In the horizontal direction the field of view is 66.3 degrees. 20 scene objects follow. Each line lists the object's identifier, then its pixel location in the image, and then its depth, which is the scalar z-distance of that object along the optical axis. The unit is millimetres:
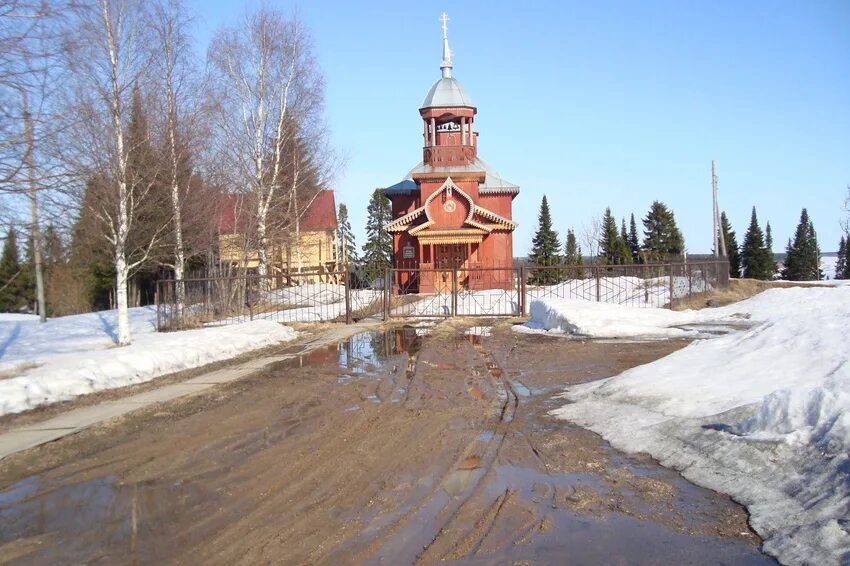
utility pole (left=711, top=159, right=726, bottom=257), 45231
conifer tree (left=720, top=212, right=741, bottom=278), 66938
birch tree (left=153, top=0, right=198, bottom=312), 19406
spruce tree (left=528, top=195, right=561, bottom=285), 60938
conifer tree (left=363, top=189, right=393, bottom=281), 61438
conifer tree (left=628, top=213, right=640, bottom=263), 68125
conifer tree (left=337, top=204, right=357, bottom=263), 65062
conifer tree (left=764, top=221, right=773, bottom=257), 69806
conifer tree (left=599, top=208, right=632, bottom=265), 63438
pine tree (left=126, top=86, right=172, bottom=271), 17344
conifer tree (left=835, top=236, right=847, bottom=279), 68362
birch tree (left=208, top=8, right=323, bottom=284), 29562
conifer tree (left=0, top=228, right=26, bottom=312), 45241
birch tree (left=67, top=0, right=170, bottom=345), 16203
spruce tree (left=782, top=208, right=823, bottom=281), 67500
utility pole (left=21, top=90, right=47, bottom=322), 9344
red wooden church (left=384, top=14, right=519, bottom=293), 37594
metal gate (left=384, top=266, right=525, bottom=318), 24906
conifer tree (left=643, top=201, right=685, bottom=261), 61594
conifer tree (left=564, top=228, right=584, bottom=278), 63097
